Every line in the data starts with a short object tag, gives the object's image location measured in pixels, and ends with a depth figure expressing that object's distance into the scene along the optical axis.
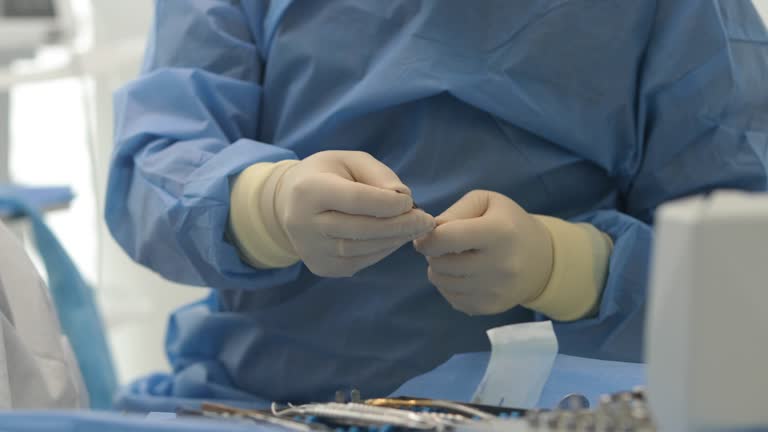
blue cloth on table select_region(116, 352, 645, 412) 1.30
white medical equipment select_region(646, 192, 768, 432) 0.91
